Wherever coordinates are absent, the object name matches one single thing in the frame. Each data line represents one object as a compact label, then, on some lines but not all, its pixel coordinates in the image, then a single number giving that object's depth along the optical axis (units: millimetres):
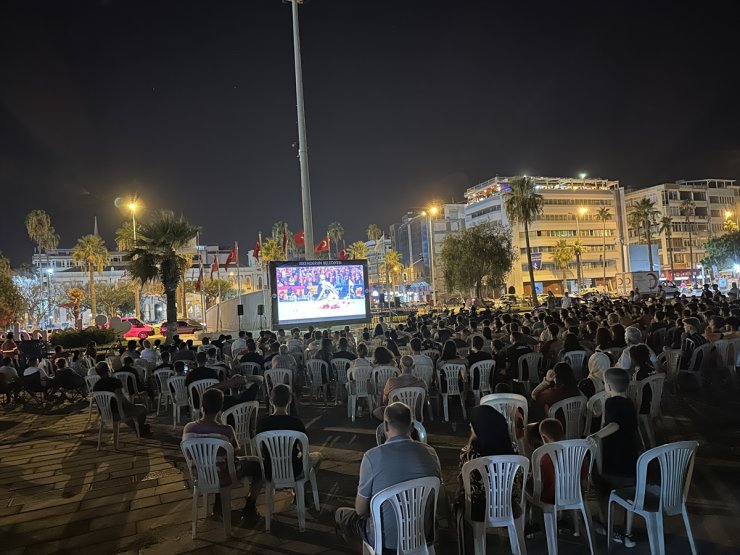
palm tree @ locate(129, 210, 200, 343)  21016
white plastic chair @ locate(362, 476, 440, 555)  2953
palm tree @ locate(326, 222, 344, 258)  105500
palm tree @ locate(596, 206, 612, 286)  80500
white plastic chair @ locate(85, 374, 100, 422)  9250
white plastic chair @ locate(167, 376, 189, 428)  8531
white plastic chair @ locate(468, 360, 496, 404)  8078
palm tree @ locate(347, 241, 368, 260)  93875
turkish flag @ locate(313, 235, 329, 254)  31375
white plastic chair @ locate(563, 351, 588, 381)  8695
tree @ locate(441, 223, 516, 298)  41438
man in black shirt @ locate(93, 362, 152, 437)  7391
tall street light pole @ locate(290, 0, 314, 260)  21500
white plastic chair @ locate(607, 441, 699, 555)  3406
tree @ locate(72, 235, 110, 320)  58312
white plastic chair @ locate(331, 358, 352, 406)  9927
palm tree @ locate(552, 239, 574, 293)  74938
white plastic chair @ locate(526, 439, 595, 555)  3611
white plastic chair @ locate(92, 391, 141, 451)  7363
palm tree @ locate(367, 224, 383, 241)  118750
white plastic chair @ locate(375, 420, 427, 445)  4444
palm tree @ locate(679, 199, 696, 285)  83119
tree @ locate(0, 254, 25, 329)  26047
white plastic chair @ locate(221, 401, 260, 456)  5654
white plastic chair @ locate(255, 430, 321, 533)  4426
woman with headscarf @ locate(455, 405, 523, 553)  3514
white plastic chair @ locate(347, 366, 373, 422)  8438
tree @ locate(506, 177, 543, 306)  46438
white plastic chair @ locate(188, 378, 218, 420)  7848
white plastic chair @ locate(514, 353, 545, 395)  8977
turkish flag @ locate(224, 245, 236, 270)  31561
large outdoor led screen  20453
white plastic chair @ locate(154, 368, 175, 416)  9680
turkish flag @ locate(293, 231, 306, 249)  29834
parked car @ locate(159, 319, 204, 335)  33938
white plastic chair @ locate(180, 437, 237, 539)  4395
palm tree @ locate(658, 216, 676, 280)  73838
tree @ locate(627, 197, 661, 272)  65938
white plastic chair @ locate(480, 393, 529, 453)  5191
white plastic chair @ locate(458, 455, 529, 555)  3400
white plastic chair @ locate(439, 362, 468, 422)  8102
